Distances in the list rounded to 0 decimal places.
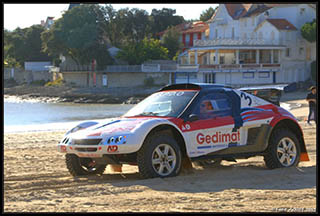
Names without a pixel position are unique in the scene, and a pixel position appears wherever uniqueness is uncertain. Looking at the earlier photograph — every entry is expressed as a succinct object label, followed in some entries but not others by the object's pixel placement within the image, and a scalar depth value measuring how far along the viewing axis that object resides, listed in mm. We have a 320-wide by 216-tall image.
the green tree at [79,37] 79188
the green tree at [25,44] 102562
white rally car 9055
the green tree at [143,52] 77688
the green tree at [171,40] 84500
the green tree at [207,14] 110625
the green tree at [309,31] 68125
